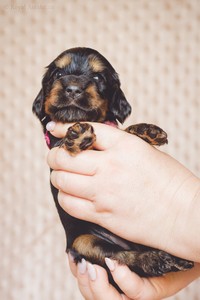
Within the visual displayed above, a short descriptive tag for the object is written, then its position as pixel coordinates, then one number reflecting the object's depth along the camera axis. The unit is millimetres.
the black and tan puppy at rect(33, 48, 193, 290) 388
